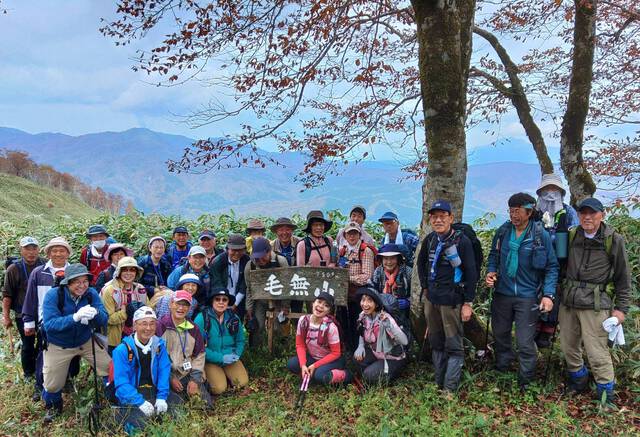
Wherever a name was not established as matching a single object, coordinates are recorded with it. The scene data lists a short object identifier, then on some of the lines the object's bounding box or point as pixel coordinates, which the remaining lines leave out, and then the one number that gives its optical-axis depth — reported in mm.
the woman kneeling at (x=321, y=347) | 5465
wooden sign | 5930
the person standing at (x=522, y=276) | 4770
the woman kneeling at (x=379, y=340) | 5355
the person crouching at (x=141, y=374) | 4844
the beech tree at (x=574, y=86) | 8789
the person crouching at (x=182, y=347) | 5344
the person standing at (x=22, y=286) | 6043
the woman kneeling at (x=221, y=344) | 5766
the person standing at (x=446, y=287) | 4879
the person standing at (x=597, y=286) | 4625
